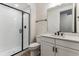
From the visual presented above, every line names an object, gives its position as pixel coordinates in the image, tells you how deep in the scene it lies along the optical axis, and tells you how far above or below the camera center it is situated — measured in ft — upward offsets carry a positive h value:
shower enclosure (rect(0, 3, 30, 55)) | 5.70 -0.14
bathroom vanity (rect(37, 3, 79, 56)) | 3.58 -0.20
